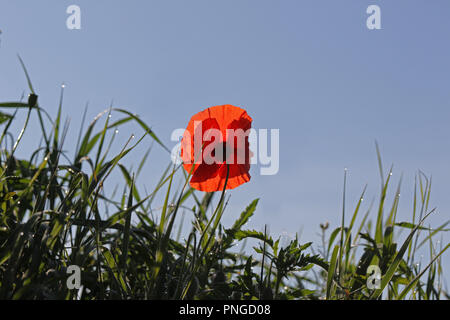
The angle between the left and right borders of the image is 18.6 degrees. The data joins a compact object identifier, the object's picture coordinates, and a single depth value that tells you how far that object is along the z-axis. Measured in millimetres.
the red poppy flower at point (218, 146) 1243
